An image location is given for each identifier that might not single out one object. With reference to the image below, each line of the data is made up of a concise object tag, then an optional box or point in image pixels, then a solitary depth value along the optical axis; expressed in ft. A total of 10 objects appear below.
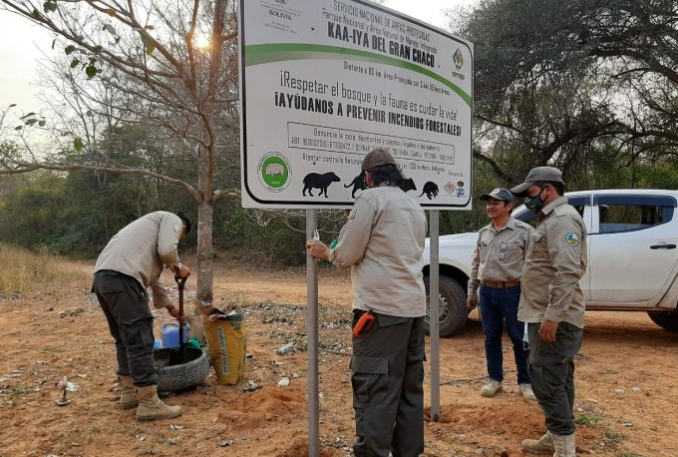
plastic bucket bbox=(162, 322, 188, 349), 16.66
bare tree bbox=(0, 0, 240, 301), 14.38
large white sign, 9.18
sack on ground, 15.48
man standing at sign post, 9.07
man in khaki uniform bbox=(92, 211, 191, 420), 13.20
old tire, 14.38
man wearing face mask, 10.17
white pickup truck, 19.89
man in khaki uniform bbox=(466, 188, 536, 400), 14.73
